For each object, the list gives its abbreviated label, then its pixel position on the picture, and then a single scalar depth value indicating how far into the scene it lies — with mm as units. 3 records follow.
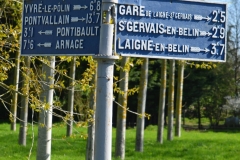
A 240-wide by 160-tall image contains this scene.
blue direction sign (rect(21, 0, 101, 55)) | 9249
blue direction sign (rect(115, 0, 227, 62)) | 9205
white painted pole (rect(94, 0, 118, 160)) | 9067
